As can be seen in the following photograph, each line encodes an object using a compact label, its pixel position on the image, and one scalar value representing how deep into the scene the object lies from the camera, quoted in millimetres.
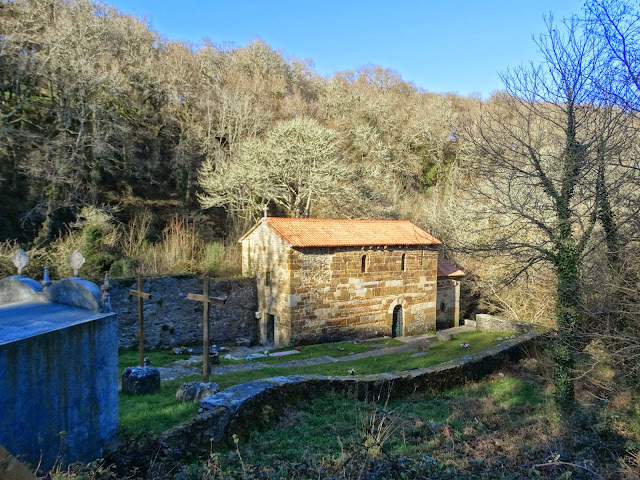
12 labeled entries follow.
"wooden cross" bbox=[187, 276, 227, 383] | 9277
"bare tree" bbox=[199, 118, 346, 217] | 24000
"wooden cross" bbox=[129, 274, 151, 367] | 11040
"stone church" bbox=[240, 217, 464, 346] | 17531
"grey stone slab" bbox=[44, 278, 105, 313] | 5957
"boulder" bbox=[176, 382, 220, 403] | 7707
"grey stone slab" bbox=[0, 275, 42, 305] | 6613
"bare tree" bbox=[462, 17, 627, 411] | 10273
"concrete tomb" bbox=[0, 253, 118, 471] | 4574
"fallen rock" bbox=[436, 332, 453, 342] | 19884
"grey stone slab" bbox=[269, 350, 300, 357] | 15802
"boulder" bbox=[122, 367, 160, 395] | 8414
